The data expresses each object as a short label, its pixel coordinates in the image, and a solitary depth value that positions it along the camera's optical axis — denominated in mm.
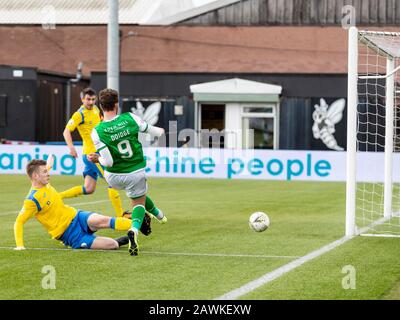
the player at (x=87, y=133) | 15516
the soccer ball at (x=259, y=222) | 13195
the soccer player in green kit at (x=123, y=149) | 11266
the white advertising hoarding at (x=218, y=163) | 29062
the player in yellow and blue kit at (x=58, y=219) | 11055
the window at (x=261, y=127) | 41750
